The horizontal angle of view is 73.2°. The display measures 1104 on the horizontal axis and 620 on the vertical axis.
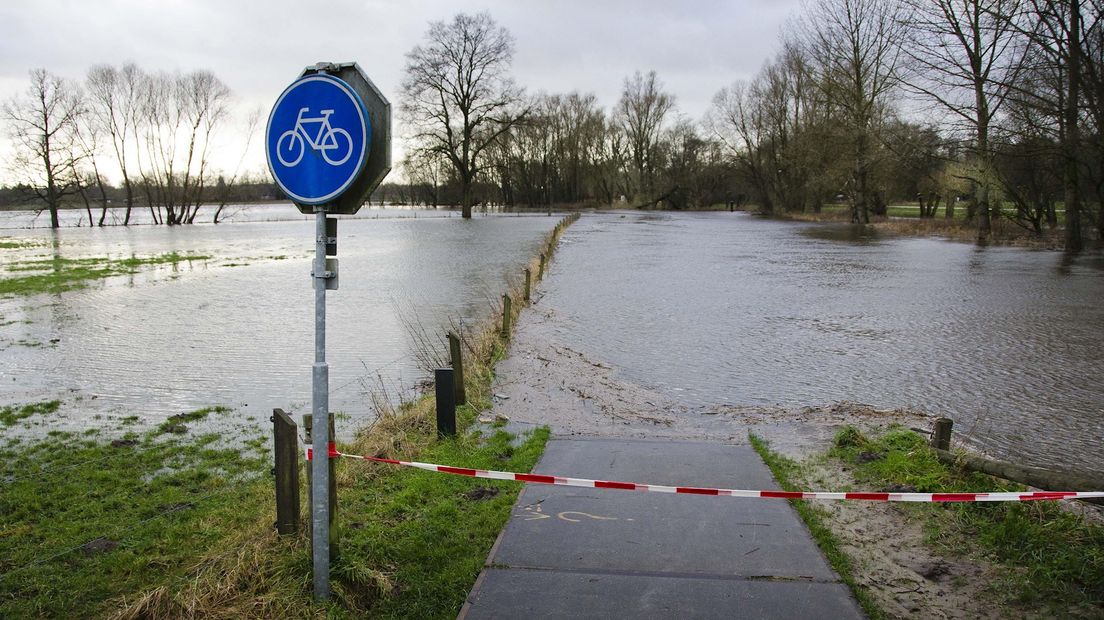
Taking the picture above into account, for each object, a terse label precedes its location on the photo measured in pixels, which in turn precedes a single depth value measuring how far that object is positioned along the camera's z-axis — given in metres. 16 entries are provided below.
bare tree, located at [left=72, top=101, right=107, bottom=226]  56.34
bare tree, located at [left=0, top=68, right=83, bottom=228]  54.34
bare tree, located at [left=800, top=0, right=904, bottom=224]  50.38
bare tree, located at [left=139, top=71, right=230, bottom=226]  62.75
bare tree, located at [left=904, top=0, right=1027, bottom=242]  29.94
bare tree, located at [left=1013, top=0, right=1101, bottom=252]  25.69
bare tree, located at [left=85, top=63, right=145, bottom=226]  59.45
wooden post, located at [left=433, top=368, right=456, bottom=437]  6.70
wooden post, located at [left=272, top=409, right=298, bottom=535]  3.96
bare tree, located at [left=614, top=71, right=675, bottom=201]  96.31
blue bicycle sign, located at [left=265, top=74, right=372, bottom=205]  3.45
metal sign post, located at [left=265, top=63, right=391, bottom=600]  3.46
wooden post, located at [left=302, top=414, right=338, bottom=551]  3.86
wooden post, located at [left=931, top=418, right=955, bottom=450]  5.63
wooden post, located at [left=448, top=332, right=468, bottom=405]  8.01
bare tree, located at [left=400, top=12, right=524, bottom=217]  62.19
